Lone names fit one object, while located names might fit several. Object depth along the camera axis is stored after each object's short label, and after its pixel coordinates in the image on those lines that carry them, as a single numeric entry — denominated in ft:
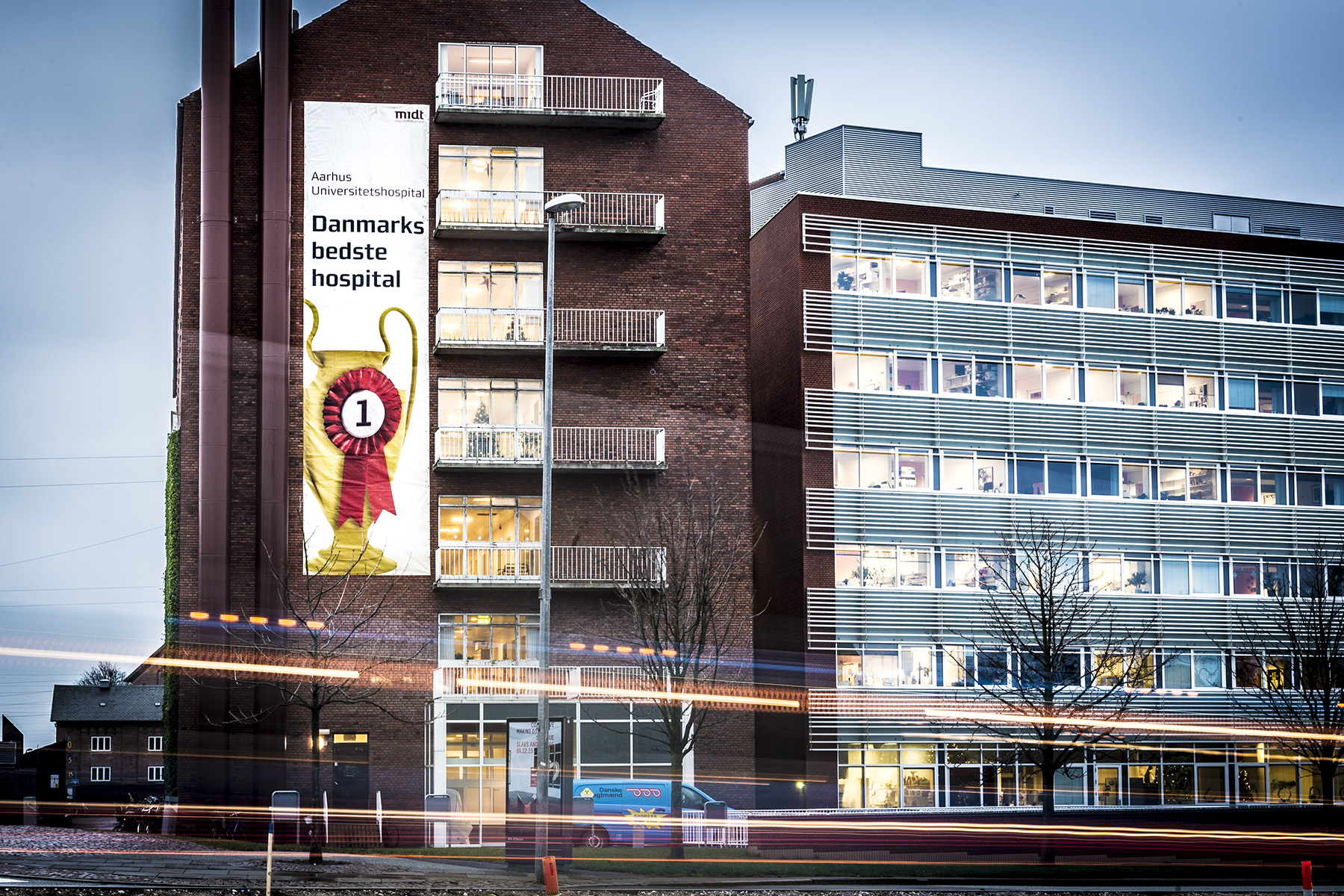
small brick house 322.75
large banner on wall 134.41
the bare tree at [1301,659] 125.59
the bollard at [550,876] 73.36
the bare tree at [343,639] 128.06
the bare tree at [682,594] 108.78
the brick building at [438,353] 131.75
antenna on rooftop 212.02
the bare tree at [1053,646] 123.95
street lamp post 80.38
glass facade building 138.21
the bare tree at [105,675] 403.75
